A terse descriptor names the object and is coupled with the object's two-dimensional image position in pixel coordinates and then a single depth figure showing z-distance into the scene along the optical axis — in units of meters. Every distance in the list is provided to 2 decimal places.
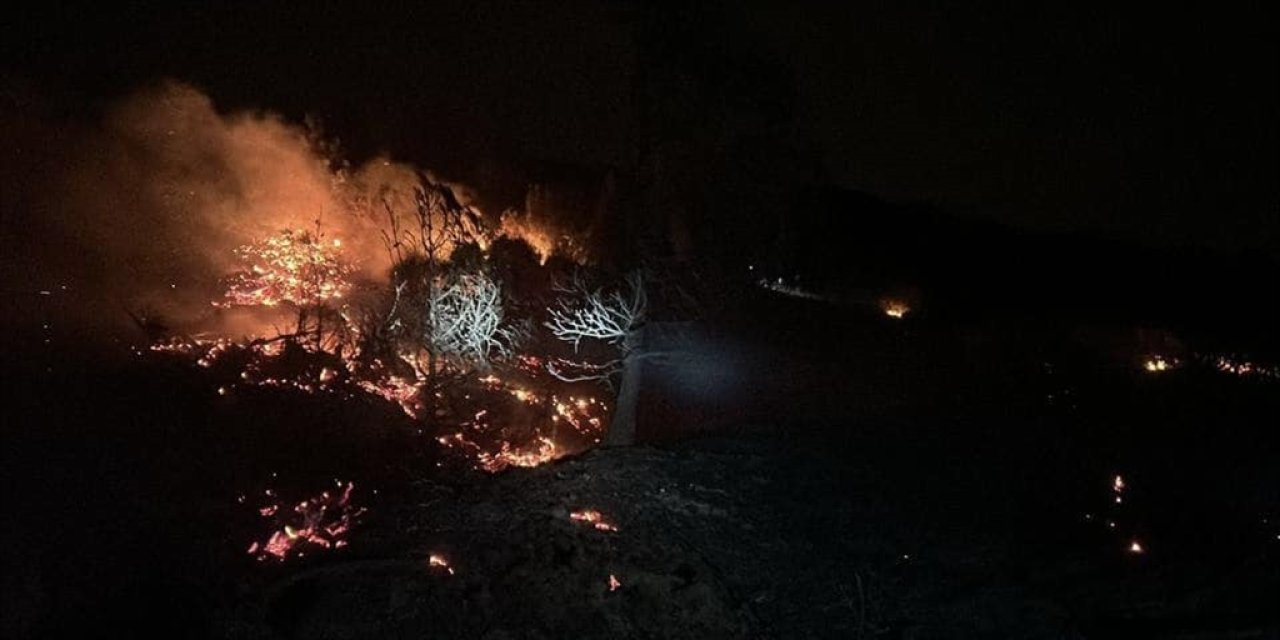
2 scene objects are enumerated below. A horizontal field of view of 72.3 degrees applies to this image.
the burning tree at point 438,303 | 12.82
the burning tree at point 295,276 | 13.21
